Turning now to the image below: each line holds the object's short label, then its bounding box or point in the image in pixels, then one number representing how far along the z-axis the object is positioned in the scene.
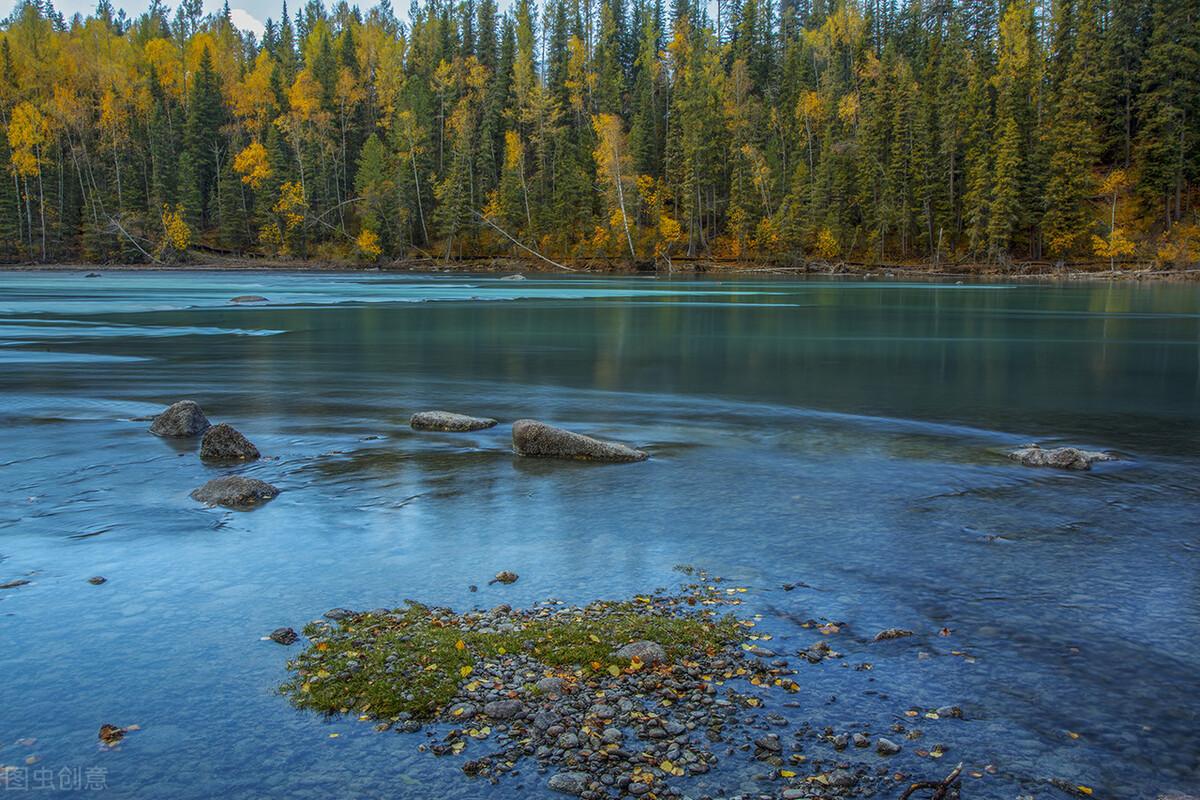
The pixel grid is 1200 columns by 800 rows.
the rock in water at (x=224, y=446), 11.95
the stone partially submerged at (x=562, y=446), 12.23
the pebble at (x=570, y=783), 4.52
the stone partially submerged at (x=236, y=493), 9.80
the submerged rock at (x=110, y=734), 5.02
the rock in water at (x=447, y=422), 14.28
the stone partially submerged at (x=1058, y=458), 11.76
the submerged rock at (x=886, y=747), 4.90
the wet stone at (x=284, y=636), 6.27
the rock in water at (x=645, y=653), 5.91
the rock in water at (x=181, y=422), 13.35
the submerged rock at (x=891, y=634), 6.42
